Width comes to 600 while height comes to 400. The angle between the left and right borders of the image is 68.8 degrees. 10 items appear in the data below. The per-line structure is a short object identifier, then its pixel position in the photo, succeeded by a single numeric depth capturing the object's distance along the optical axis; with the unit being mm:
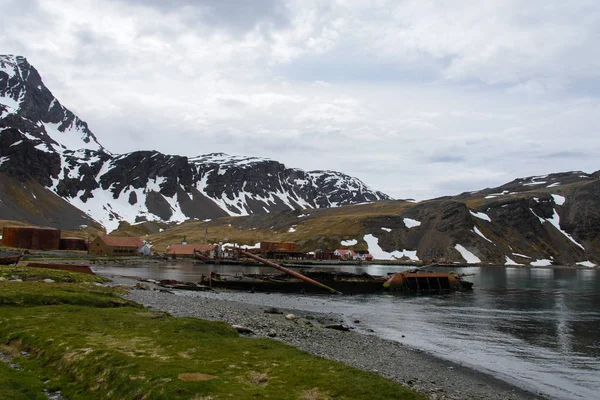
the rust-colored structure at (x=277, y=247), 188850
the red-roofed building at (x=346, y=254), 194625
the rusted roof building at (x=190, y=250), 173125
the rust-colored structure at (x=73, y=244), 157875
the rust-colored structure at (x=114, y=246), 153025
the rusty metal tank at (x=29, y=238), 142000
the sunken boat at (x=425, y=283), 81819
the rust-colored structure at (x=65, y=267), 62500
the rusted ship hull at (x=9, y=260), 70250
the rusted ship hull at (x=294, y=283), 72625
